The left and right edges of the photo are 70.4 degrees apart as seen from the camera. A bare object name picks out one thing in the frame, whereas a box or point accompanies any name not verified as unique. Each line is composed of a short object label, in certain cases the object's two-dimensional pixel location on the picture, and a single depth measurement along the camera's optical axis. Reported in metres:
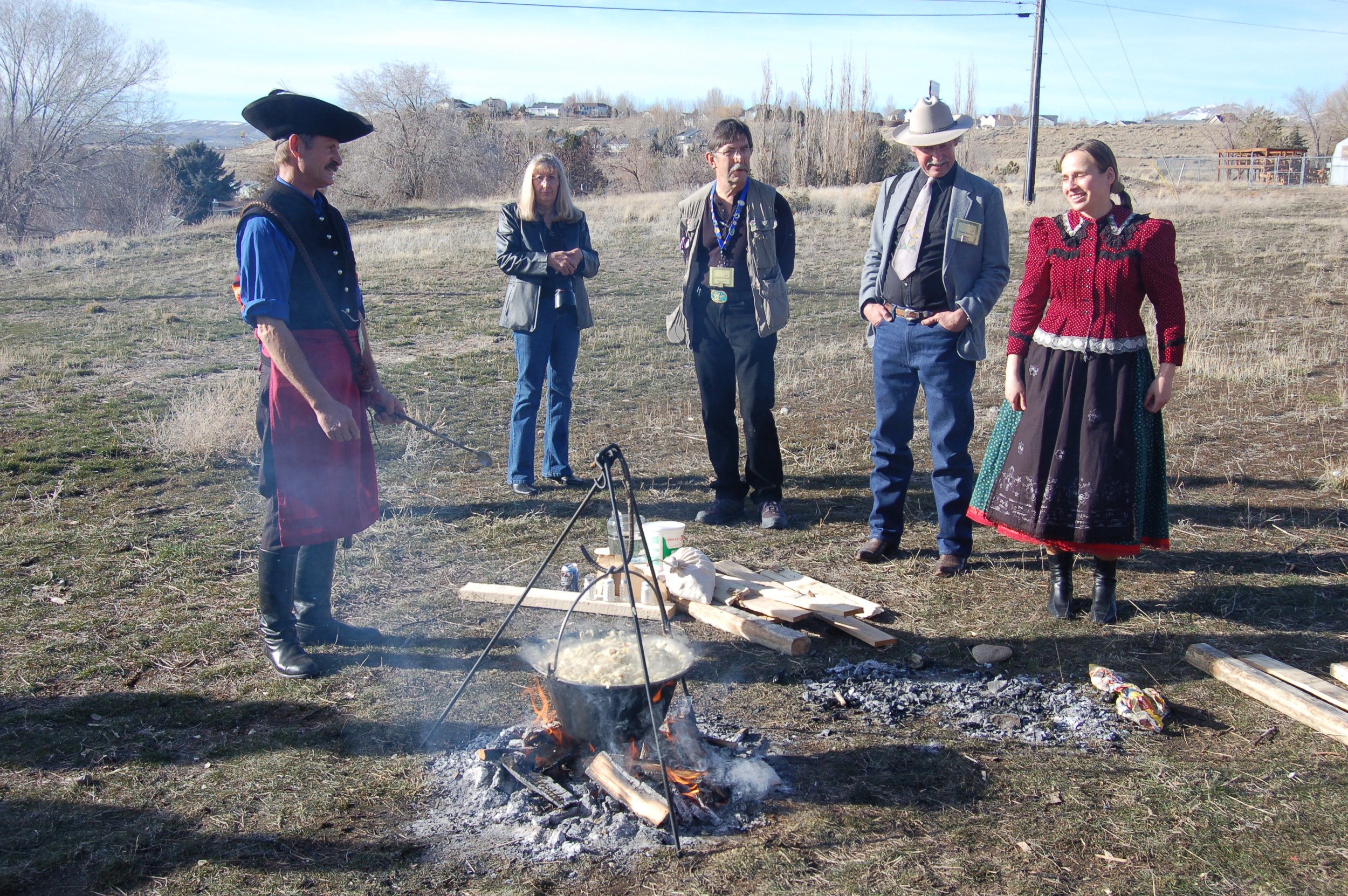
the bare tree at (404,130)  38.00
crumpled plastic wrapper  3.44
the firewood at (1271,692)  3.35
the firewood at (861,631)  4.10
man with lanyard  5.27
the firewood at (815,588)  4.39
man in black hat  3.51
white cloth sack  4.48
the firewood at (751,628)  4.04
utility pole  24.27
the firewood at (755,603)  4.25
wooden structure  36.88
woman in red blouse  3.98
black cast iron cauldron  2.91
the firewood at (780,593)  4.34
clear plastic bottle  4.66
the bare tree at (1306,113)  54.84
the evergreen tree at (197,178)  32.91
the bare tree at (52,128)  26.27
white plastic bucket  4.61
